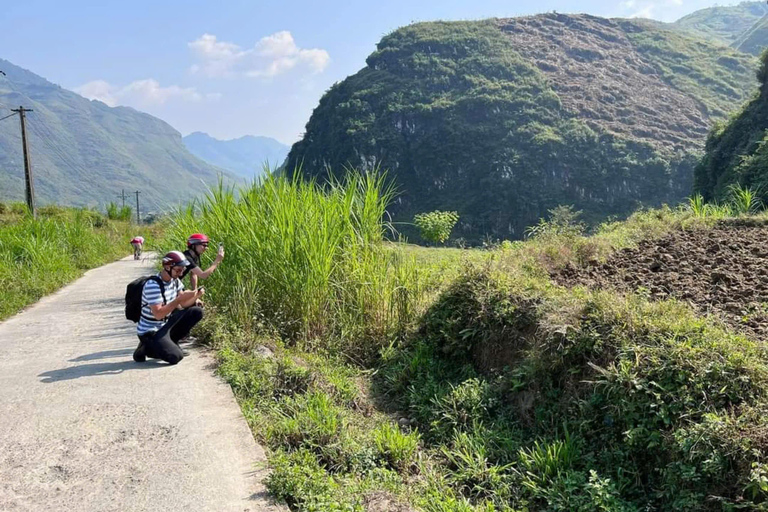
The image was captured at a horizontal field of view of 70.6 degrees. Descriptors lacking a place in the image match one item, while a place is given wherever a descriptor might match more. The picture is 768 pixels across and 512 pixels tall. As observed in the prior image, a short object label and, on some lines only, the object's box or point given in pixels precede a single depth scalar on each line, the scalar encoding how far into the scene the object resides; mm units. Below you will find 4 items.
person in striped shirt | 5300
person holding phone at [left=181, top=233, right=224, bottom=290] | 5777
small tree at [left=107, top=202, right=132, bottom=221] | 26094
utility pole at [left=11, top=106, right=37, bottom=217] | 23453
